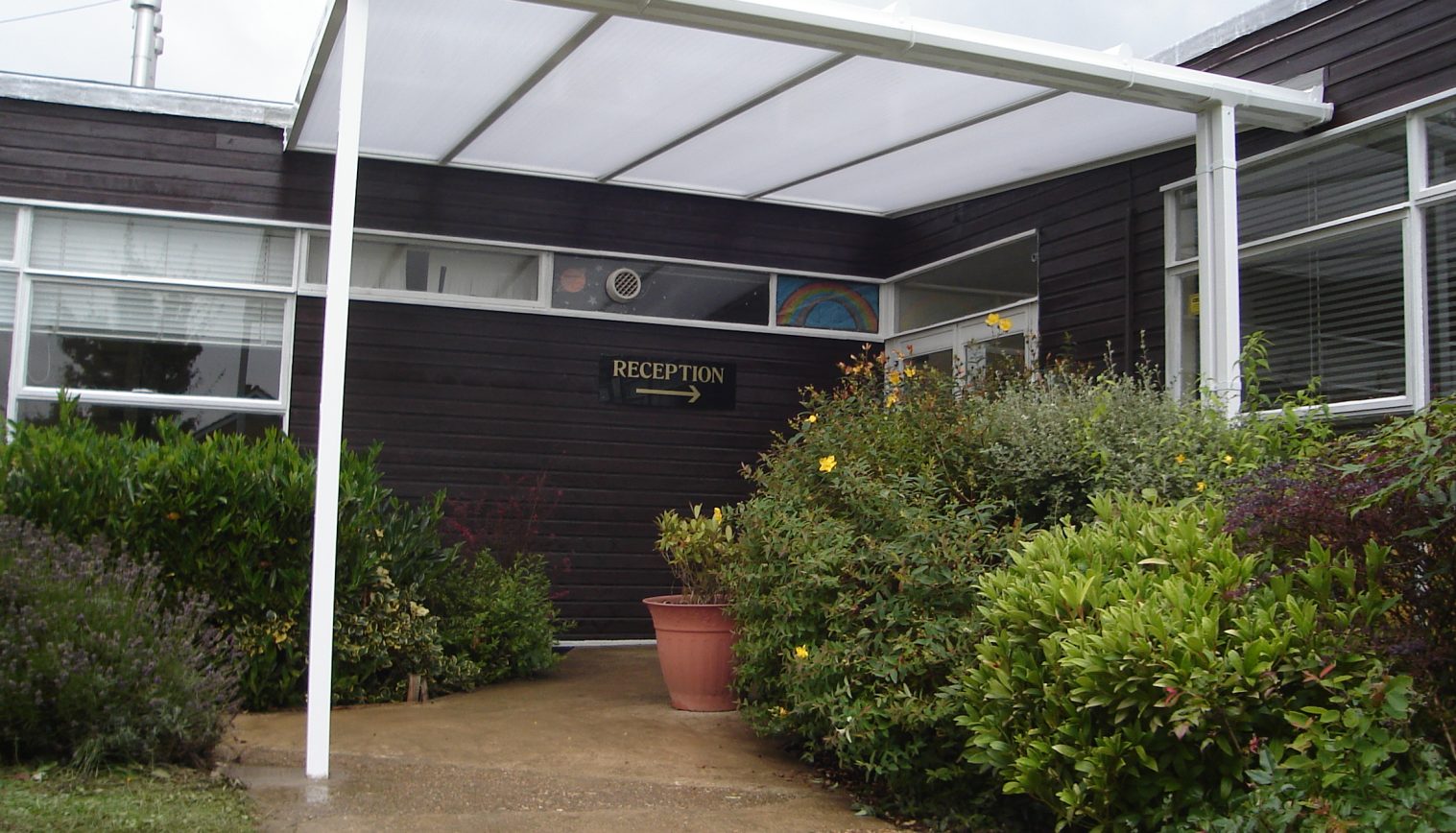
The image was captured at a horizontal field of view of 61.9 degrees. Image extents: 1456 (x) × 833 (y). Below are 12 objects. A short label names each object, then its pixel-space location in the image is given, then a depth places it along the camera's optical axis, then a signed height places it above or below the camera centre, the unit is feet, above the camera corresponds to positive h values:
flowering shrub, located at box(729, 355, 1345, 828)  14.73 -0.15
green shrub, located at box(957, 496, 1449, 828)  10.66 -1.48
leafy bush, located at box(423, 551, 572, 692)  22.24 -2.14
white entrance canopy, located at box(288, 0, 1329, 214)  17.49 +7.05
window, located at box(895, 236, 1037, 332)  27.12 +5.61
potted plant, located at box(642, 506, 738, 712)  19.93 -1.77
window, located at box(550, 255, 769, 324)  29.07 +5.46
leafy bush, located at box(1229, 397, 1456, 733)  10.73 +0.12
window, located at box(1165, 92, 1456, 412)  19.04 +4.53
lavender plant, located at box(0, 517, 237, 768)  13.70 -1.98
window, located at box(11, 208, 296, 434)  25.22 +3.85
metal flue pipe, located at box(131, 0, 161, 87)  47.26 +18.41
